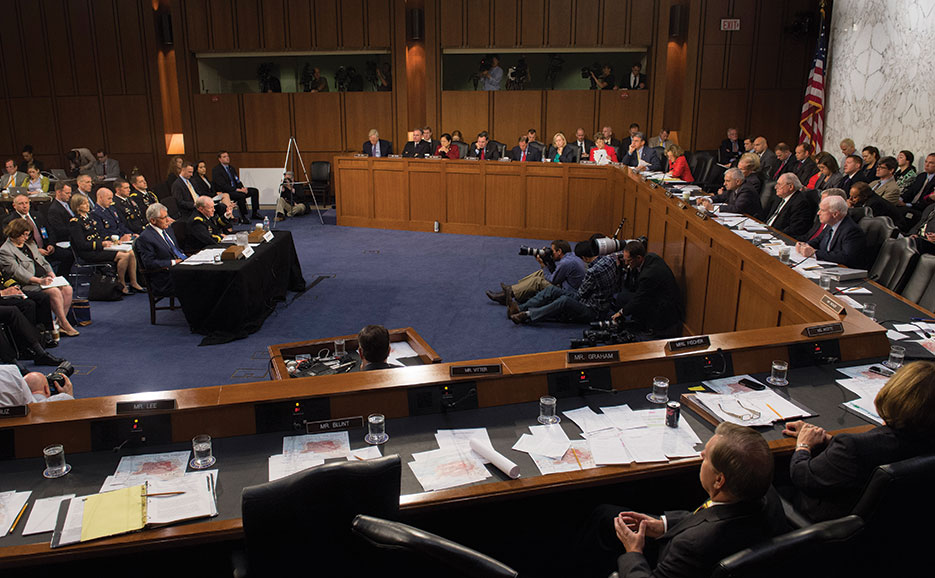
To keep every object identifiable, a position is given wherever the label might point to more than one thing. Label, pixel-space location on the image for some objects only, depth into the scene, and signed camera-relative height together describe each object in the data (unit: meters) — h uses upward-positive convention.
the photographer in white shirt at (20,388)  3.23 -1.34
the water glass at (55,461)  2.58 -1.30
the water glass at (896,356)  3.41 -1.21
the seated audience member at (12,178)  10.80 -1.09
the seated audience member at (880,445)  2.37 -1.15
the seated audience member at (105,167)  12.98 -1.09
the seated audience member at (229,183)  11.30 -1.23
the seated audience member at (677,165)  9.34 -0.77
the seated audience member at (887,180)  7.70 -0.80
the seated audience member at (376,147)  11.31 -0.66
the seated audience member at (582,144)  11.62 -0.60
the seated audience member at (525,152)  10.95 -0.70
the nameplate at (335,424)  2.91 -1.32
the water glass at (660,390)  3.14 -1.26
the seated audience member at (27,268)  5.81 -1.35
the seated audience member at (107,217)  7.64 -1.21
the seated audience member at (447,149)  11.28 -0.67
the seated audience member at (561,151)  10.64 -0.67
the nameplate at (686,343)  3.40 -1.14
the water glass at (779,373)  3.30 -1.25
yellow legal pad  2.25 -1.34
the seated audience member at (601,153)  10.27 -0.68
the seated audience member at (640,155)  10.30 -0.70
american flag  10.95 +0.07
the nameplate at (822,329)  3.51 -1.11
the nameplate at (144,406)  2.78 -1.18
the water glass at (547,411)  2.96 -1.29
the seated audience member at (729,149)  11.95 -0.70
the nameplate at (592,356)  3.22 -1.15
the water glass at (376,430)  2.83 -1.30
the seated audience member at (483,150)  10.83 -0.69
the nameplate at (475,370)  3.09 -1.16
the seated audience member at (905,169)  8.05 -0.71
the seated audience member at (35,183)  10.27 -1.10
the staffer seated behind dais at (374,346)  3.52 -1.20
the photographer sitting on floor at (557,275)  6.44 -1.55
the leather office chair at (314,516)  2.02 -1.19
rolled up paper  2.56 -1.31
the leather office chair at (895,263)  4.77 -1.08
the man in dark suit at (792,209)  6.34 -0.93
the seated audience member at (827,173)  7.68 -0.73
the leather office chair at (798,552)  1.82 -1.18
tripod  12.09 -0.97
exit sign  11.95 +1.43
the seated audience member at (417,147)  11.33 -0.63
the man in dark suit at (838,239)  5.07 -0.96
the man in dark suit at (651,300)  5.75 -1.59
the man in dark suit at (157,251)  6.33 -1.31
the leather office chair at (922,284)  4.54 -1.16
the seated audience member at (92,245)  7.27 -1.43
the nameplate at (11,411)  2.75 -1.19
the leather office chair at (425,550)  1.65 -1.10
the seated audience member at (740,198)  7.02 -0.91
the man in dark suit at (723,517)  2.03 -1.22
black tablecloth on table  5.95 -1.62
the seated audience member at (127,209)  8.40 -1.21
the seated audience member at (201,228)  7.11 -1.23
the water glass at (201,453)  2.65 -1.30
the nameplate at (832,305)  3.72 -1.06
